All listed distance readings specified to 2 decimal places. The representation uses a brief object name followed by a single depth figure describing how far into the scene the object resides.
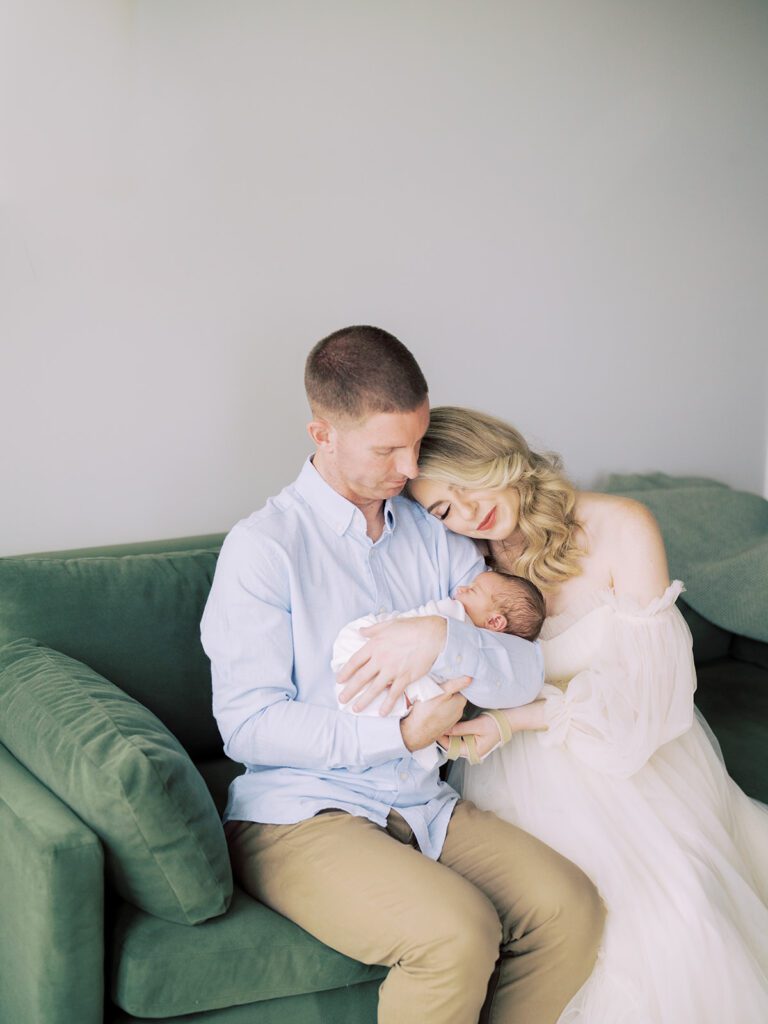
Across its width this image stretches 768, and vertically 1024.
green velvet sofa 1.60
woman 1.77
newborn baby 2.06
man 1.73
